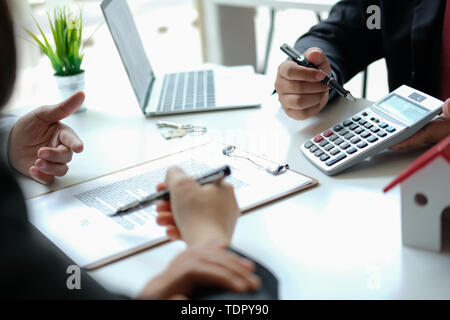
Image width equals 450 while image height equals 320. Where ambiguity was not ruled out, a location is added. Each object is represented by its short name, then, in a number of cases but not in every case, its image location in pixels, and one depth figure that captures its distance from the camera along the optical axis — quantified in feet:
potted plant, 3.71
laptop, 3.64
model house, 1.86
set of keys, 3.23
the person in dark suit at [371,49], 3.18
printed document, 2.08
